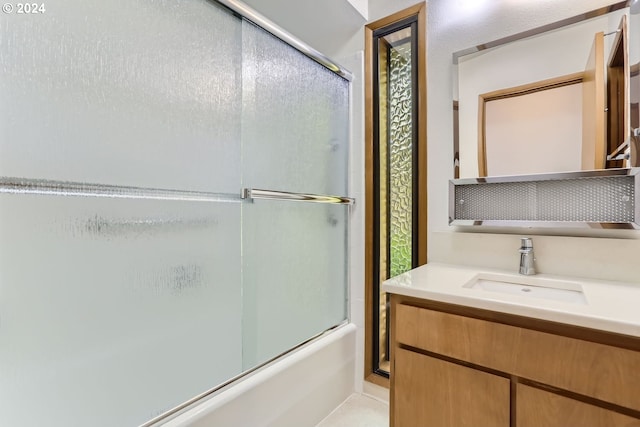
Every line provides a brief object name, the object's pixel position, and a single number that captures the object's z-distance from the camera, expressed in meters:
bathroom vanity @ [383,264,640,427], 0.73
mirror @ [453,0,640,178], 1.08
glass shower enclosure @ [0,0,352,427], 0.81
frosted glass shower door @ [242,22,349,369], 1.30
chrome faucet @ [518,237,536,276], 1.18
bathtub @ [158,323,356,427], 1.08
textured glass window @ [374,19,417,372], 1.63
